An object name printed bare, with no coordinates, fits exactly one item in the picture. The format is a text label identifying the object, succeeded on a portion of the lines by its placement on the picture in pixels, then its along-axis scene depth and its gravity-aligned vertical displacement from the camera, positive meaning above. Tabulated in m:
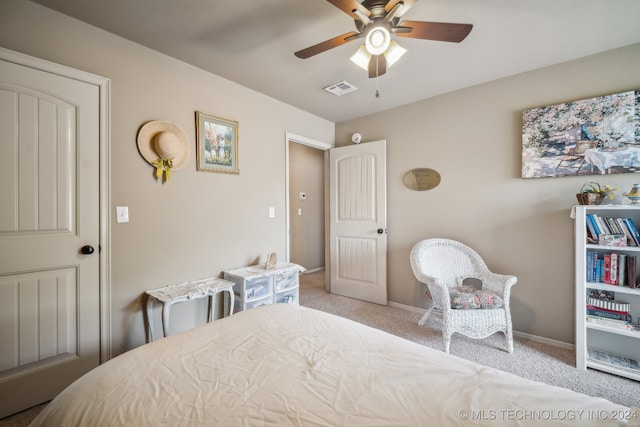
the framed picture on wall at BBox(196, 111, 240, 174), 2.40 +0.65
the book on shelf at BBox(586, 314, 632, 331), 1.92 -0.81
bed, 0.74 -0.56
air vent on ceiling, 2.70 +1.29
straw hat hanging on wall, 2.07 +0.53
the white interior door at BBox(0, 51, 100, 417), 1.56 -0.12
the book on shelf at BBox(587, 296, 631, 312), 1.98 -0.69
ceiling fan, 1.40 +1.03
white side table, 1.94 -0.60
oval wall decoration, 3.06 +0.39
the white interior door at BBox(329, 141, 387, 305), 3.37 -0.11
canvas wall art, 2.08 +0.62
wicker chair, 2.18 -0.62
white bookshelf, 1.92 -0.78
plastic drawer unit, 2.40 -0.67
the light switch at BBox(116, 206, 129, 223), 1.96 +0.00
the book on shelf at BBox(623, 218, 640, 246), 1.90 -0.13
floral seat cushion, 2.21 -0.73
